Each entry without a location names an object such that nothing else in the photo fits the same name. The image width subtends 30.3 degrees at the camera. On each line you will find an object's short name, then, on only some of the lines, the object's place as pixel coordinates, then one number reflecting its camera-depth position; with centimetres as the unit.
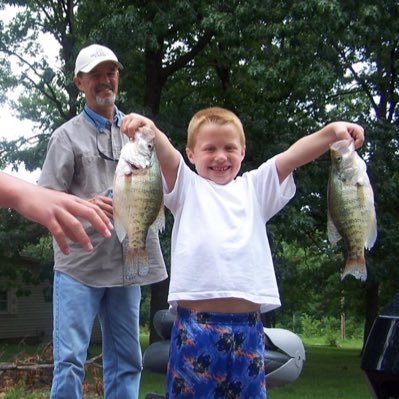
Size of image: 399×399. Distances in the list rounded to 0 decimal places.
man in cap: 361
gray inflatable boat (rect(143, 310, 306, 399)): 405
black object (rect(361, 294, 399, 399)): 298
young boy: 300
